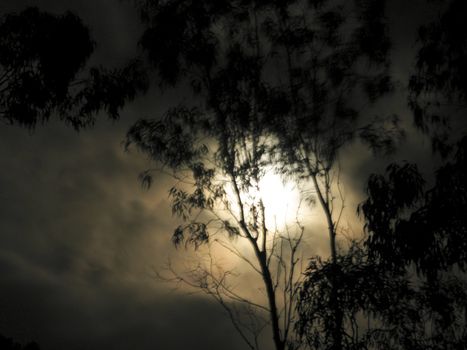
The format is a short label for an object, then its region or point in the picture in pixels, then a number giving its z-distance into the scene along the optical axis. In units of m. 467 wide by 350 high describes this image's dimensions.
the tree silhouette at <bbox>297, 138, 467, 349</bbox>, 5.29
